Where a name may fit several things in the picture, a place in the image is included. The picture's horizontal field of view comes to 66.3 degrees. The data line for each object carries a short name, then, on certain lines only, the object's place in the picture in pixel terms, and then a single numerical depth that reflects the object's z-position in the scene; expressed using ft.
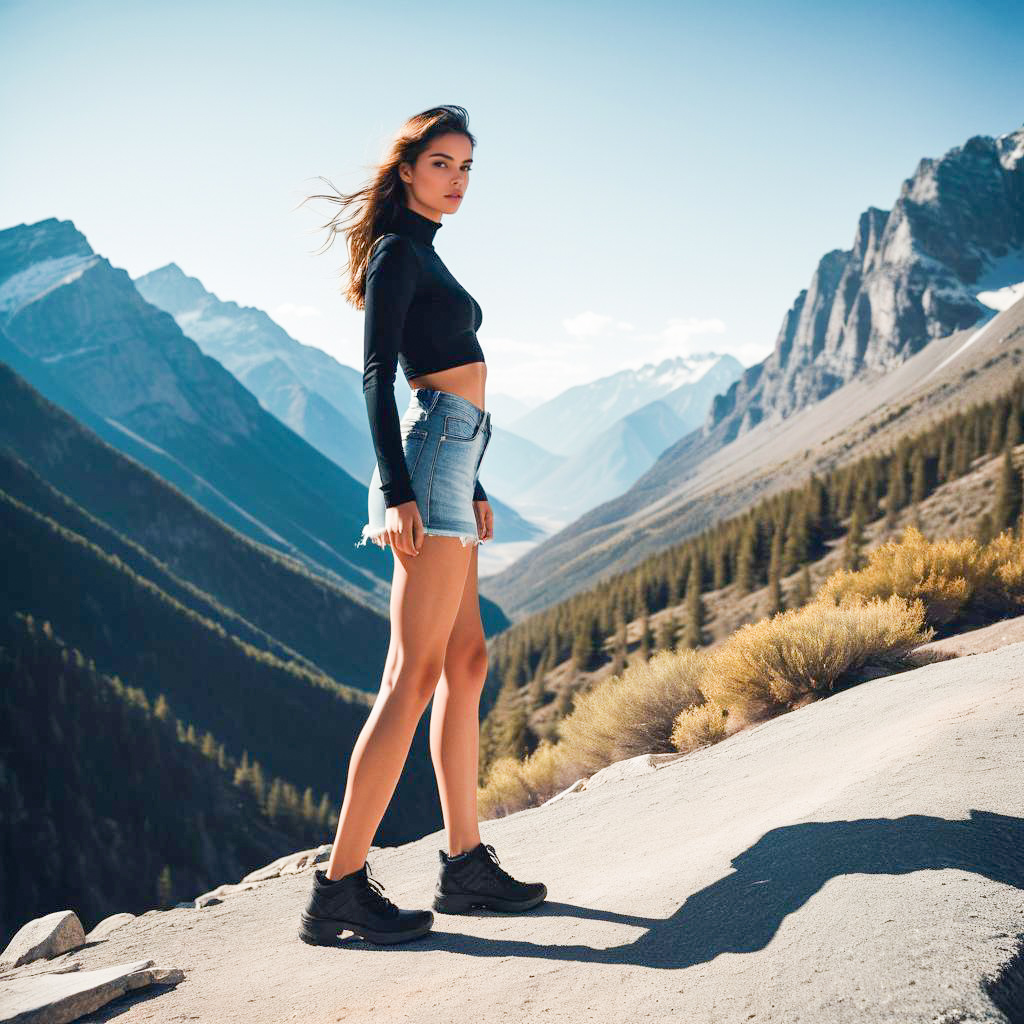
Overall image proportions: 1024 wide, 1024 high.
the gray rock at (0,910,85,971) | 14.57
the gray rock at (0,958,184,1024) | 8.47
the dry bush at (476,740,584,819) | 31.68
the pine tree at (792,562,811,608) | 144.03
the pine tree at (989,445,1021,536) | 124.06
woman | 10.15
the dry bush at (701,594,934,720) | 23.89
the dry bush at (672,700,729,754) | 24.08
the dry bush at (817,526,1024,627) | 30.55
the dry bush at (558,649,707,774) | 27.81
